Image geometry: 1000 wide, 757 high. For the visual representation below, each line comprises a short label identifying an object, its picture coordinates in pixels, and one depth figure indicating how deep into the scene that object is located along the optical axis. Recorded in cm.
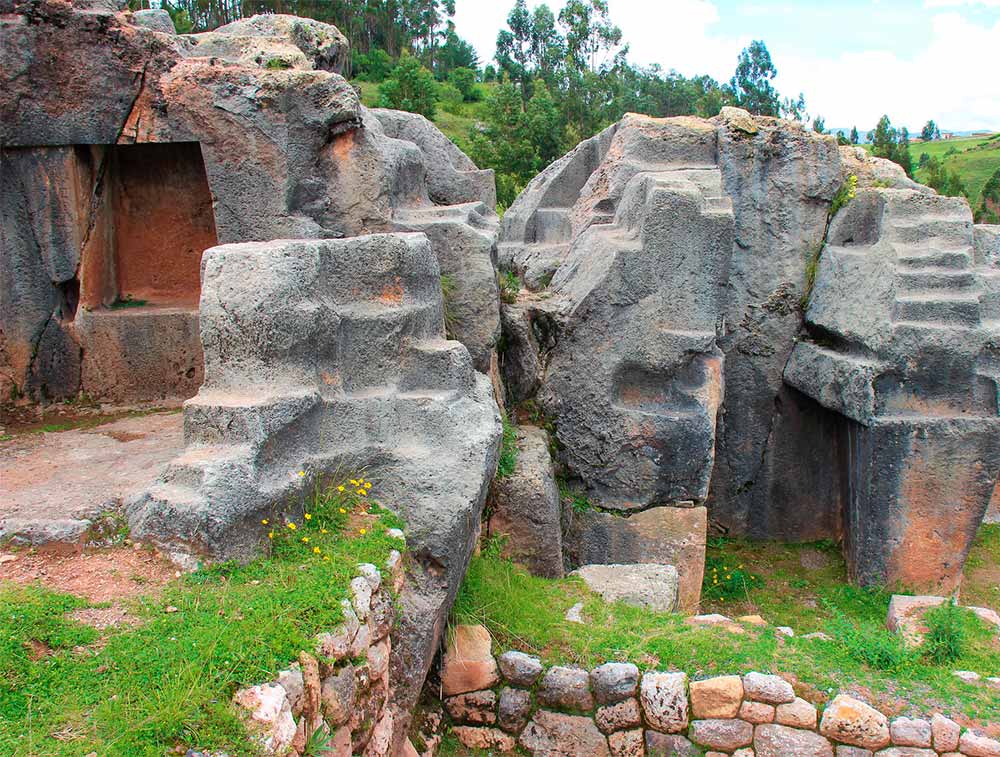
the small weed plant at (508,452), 613
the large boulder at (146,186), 564
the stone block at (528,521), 601
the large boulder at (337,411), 384
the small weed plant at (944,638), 542
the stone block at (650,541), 733
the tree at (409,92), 2669
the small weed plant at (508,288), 750
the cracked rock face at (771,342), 716
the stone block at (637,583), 565
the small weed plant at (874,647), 506
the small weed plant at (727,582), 815
